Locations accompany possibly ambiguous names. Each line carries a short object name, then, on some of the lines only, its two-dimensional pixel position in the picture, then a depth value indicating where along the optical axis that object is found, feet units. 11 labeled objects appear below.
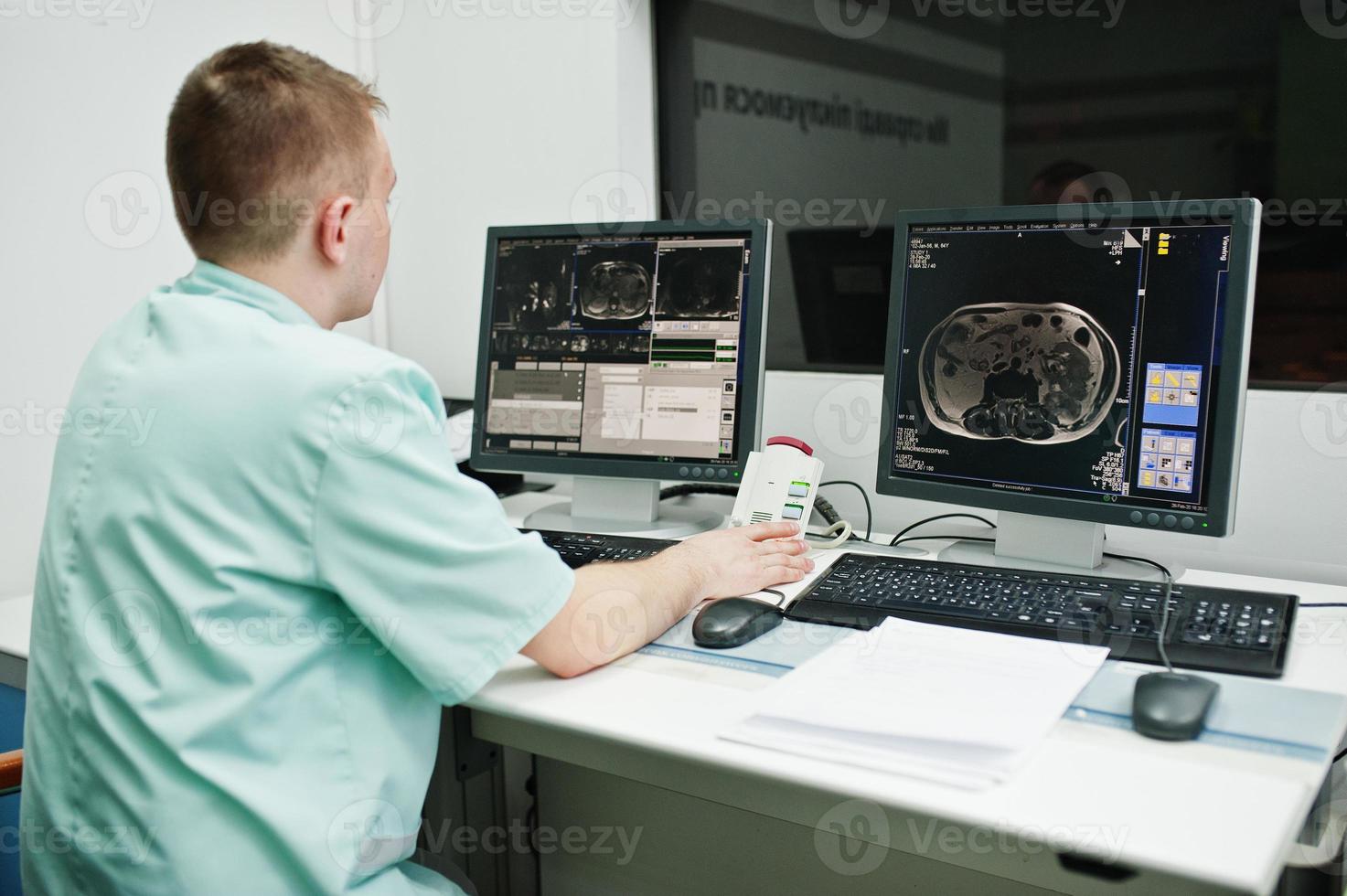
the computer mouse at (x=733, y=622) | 3.68
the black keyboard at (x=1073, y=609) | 3.45
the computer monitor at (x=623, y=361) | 5.26
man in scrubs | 2.92
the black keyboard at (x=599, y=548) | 4.70
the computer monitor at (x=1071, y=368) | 4.08
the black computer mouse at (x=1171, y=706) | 2.88
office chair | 3.84
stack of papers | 2.78
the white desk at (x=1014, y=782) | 2.40
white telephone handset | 5.08
